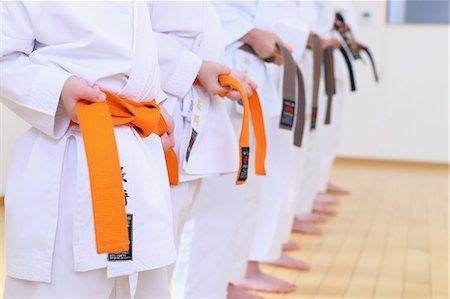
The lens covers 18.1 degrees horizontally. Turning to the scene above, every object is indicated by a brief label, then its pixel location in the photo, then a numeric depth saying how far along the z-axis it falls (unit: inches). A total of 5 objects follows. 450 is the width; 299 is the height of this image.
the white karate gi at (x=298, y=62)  203.6
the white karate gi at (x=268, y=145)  173.1
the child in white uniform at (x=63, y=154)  102.0
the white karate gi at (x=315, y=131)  246.5
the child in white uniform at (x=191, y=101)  132.4
